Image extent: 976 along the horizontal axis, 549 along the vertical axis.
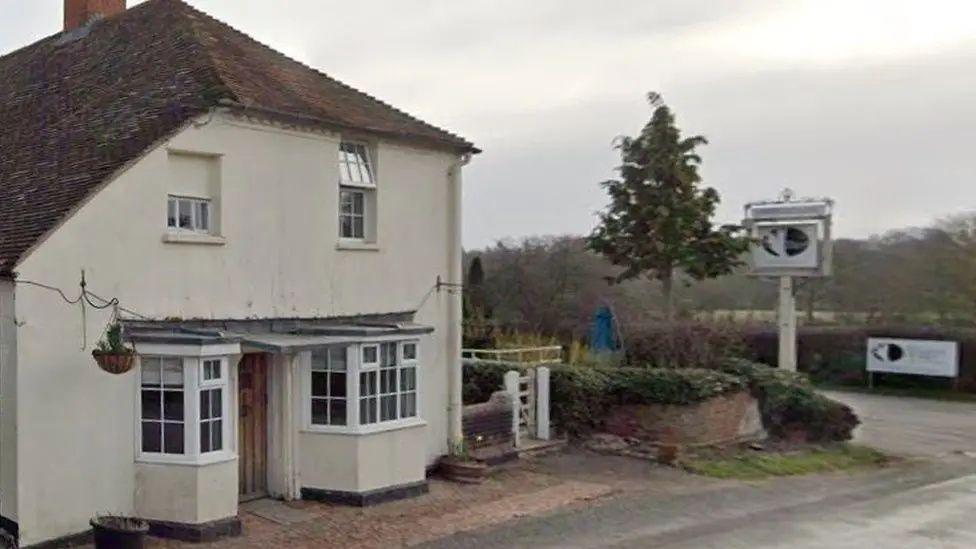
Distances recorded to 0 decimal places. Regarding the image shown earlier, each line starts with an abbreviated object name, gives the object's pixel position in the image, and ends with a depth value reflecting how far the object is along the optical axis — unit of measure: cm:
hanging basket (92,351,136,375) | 1172
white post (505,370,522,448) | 1927
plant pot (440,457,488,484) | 1700
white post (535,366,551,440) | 2019
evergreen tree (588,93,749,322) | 2422
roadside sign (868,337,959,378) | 3572
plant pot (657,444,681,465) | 1939
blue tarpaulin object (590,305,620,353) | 2436
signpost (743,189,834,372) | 2509
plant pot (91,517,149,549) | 1138
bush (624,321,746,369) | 2219
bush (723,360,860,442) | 2191
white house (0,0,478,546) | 1217
